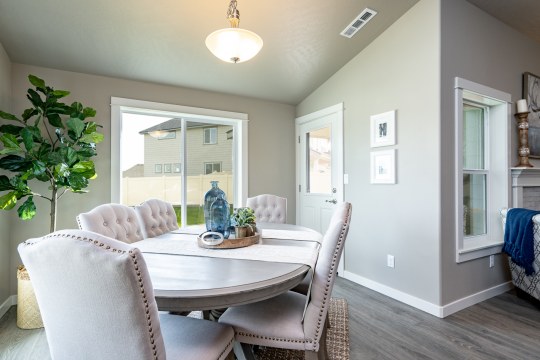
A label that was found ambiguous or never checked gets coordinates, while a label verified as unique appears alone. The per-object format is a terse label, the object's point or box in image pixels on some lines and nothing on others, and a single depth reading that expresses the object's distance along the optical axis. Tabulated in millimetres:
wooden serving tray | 1778
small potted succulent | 1921
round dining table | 1109
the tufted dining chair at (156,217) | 2248
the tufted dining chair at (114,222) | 1790
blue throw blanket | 2520
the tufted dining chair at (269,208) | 3066
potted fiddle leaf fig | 2291
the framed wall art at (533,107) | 3244
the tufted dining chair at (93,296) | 805
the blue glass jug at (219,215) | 1946
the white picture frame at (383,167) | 2857
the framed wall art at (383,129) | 2861
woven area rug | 1900
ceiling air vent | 2683
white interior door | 3590
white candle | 3016
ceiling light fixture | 1704
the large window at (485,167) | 2949
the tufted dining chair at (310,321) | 1366
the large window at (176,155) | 3255
